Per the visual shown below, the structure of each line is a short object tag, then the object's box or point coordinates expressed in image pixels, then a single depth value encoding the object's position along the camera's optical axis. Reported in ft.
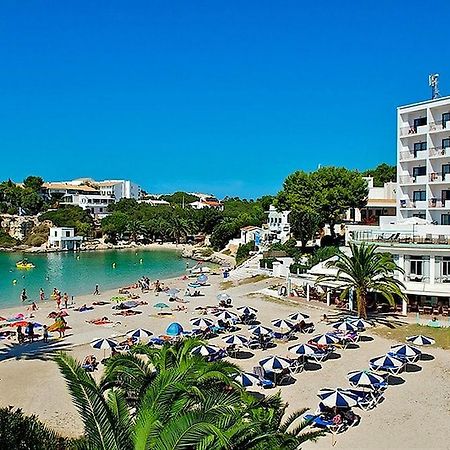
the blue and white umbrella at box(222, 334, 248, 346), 75.36
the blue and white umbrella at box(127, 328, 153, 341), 82.74
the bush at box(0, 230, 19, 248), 347.97
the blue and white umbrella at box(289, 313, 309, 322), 91.97
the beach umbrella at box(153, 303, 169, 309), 120.35
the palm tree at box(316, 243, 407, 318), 97.04
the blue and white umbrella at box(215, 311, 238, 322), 95.76
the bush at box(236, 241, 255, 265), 223.30
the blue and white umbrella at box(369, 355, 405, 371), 65.32
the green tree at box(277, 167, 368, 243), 171.12
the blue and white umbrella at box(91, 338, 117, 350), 76.02
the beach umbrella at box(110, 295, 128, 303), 136.36
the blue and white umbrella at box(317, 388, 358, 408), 53.26
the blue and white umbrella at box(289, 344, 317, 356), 70.03
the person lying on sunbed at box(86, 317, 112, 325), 108.78
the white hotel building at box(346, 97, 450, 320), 102.58
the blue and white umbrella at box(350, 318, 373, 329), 84.79
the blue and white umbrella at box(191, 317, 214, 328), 90.43
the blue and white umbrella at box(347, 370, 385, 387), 59.47
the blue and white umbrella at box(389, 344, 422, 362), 68.74
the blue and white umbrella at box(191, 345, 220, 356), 68.35
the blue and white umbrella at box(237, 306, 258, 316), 100.07
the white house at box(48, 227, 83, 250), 333.42
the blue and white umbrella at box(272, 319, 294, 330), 85.87
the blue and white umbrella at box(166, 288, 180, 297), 143.07
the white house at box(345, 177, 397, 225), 186.39
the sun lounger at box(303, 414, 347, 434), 51.31
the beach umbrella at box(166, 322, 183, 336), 88.73
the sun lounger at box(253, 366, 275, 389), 63.31
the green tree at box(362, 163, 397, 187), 268.41
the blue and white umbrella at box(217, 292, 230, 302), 123.24
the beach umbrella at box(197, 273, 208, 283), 169.88
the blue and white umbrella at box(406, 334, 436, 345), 74.24
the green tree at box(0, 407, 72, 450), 30.94
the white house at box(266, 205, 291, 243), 214.69
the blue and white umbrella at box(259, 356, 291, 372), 63.62
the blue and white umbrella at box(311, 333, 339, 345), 75.30
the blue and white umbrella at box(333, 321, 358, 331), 83.15
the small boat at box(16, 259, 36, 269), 233.76
